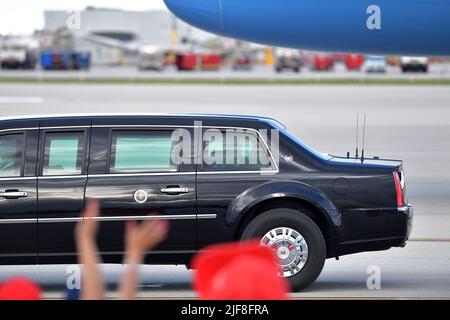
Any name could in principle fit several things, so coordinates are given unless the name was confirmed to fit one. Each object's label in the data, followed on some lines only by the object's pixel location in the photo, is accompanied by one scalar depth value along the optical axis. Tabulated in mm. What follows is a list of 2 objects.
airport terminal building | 132200
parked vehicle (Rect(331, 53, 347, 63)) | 105112
